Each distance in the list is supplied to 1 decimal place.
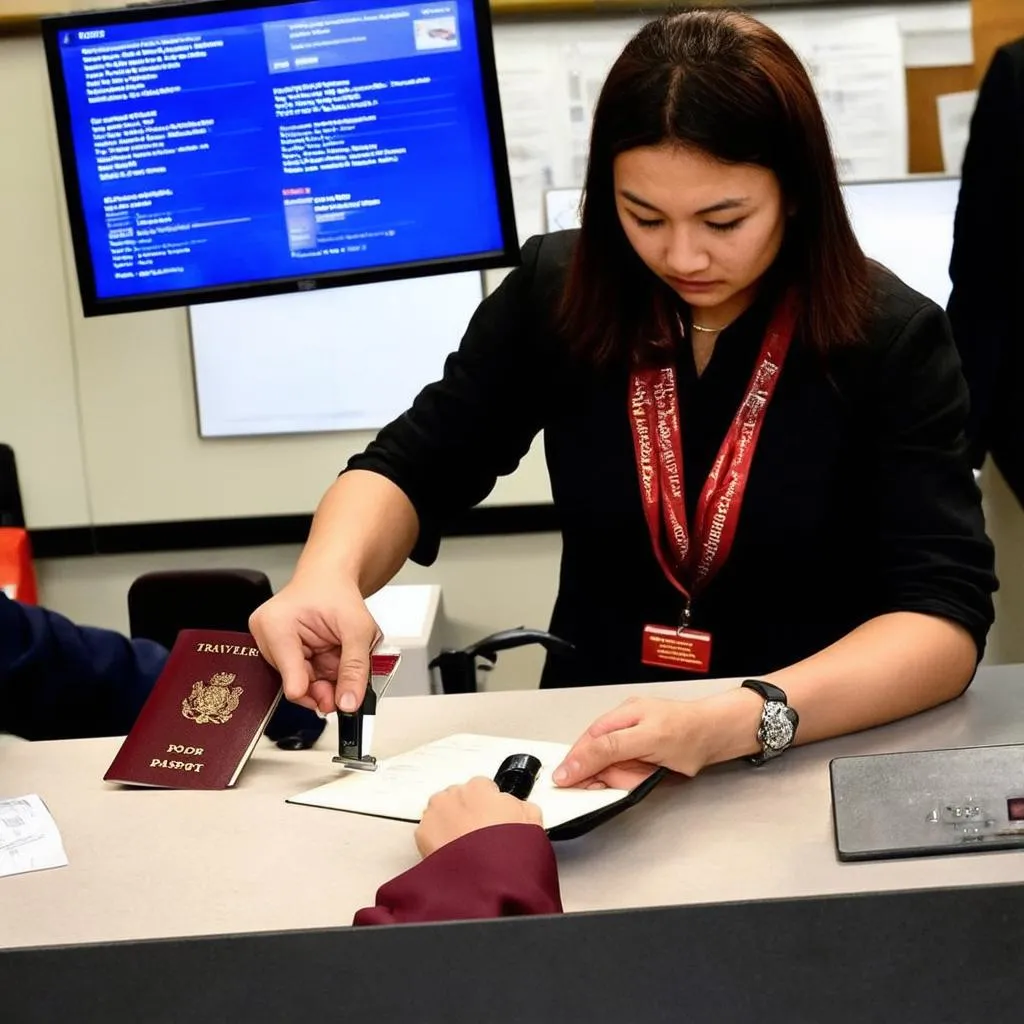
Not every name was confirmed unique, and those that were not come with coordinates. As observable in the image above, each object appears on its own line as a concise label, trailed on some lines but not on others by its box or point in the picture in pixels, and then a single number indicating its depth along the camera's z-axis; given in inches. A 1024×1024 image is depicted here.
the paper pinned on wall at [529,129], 127.4
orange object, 118.4
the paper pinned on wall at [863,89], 126.5
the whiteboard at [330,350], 130.8
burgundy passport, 52.3
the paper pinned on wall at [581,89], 126.7
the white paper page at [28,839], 46.1
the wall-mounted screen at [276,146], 92.0
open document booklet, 45.0
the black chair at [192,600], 105.7
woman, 55.7
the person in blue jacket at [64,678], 63.2
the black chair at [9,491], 132.2
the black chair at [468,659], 93.8
